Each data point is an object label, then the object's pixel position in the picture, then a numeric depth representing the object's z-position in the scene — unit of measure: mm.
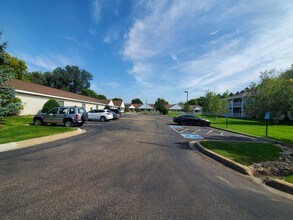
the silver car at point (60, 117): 16142
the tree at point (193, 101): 134875
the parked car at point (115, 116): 30375
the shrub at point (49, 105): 23000
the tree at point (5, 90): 13672
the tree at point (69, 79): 80250
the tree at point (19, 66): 39100
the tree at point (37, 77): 67625
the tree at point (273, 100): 15971
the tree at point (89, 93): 86600
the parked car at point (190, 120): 24823
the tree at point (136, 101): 150200
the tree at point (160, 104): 79388
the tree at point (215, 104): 39500
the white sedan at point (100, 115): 26359
